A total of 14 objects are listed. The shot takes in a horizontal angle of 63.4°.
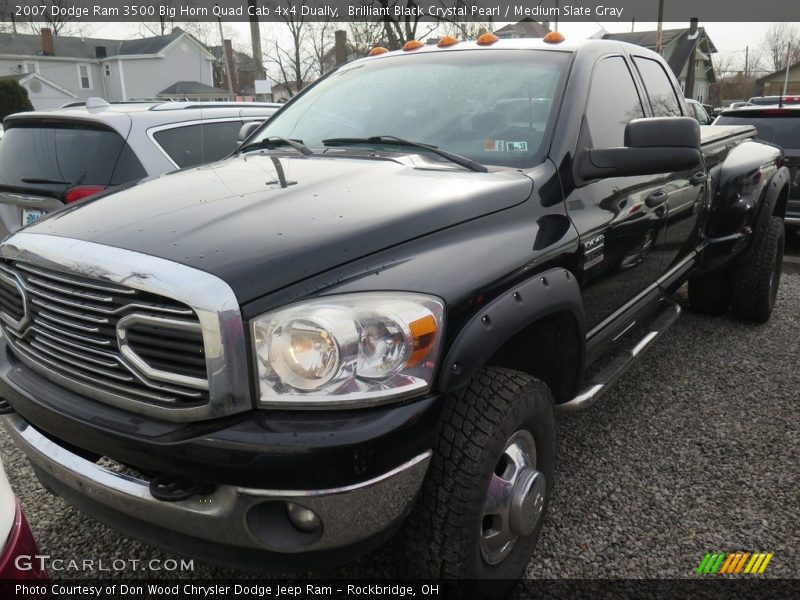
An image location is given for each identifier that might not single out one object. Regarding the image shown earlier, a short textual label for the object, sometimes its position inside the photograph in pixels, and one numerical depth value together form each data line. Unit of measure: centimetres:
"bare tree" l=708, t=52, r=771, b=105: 6075
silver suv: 414
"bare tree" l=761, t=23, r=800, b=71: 6955
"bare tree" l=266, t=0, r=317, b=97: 4234
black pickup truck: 155
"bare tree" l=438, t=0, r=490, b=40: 2653
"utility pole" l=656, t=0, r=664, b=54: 2254
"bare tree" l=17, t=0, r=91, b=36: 4934
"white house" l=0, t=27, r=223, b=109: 3888
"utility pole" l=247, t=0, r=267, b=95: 1820
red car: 148
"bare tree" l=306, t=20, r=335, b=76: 4050
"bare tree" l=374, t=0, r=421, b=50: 2609
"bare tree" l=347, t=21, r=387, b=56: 3055
